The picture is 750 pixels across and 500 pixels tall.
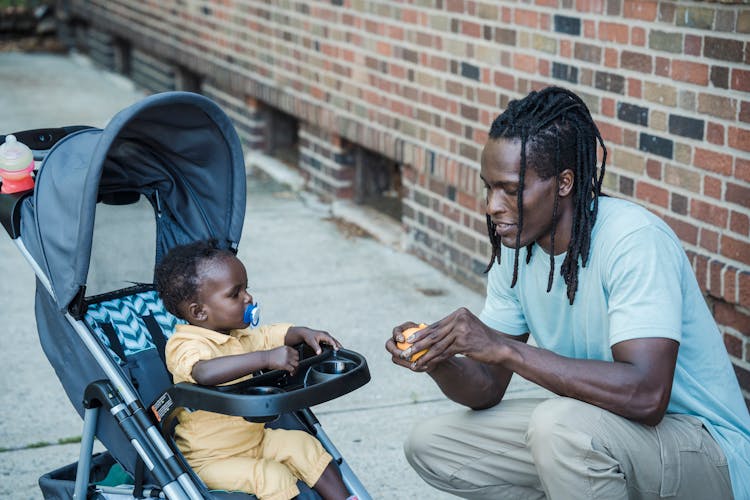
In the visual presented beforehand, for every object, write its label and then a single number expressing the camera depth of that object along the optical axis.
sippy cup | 3.24
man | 2.72
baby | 2.96
